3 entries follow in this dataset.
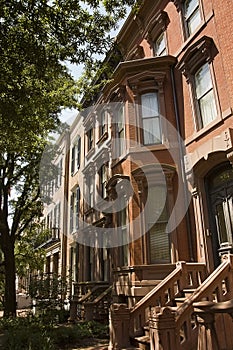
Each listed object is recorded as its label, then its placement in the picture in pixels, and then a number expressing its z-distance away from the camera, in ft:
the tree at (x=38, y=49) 24.63
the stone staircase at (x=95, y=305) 38.45
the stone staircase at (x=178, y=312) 19.99
